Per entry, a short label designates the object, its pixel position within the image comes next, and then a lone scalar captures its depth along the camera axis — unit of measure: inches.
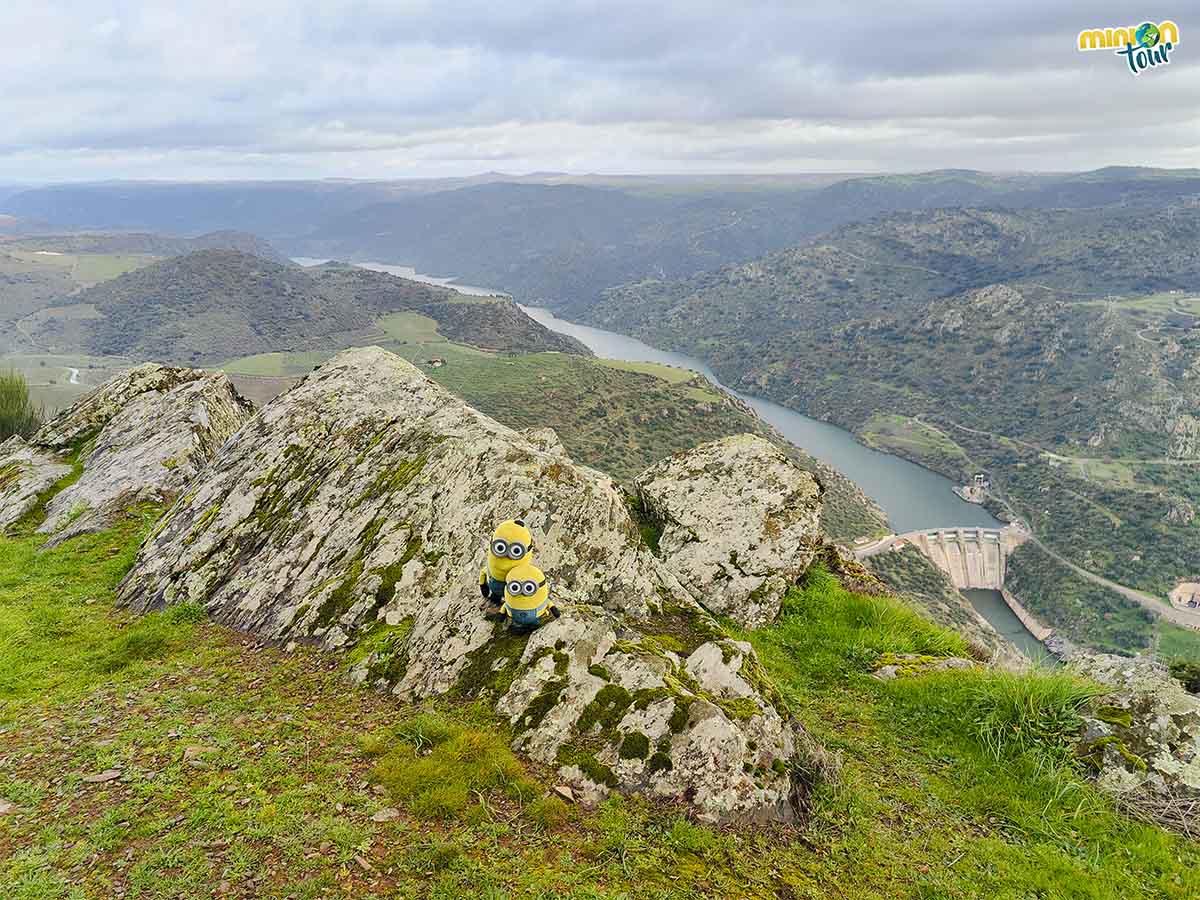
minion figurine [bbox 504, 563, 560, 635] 332.2
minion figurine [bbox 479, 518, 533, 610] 334.6
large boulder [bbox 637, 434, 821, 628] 537.0
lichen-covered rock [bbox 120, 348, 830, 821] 285.9
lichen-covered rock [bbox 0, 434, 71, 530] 691.4
